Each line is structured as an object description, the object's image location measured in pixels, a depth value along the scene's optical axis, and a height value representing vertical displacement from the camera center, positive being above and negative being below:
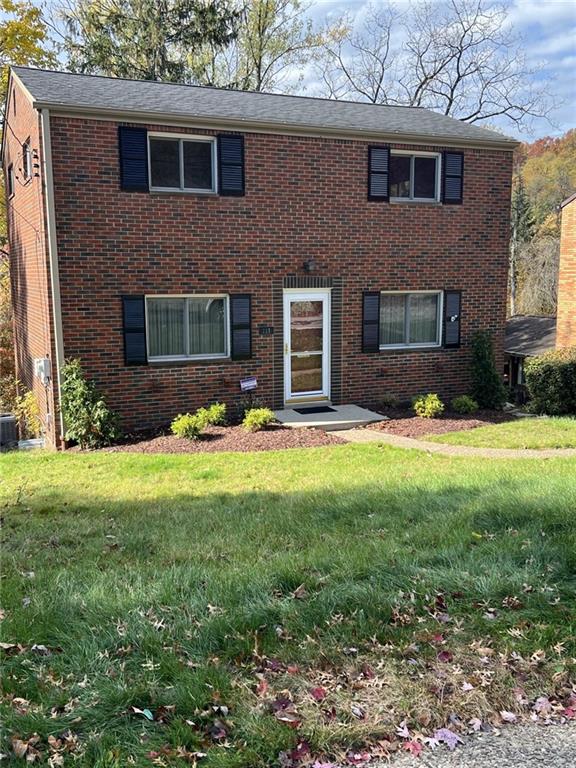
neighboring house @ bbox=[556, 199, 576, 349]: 16.05 +0.92
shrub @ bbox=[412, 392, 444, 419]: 12.49 -1.68
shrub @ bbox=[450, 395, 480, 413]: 13.01 -1.71
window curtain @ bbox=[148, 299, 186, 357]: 11.71 -0.14
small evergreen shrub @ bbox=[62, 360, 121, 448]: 10.75 -1.52
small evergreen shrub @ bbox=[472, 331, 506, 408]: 13.62 -1.27
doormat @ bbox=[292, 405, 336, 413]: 12.57 -1.75
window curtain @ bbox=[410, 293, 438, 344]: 13.75 +0.03
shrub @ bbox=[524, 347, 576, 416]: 12.80 -1.26
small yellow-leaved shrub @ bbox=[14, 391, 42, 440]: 13.15 -2.00
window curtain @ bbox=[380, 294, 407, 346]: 13.48 +0.03
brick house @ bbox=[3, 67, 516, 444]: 11.00 +1.45
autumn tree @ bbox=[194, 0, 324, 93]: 26.47 +11.30
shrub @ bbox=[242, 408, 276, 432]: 11.27 -1.73
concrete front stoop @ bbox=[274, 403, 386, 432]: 11.67 -1.81
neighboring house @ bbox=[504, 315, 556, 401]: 16.80 -0.66
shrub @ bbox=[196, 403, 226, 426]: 11.53 -1.67
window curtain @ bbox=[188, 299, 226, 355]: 12.00 -0.12
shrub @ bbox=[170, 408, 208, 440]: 10.88 -1.79
